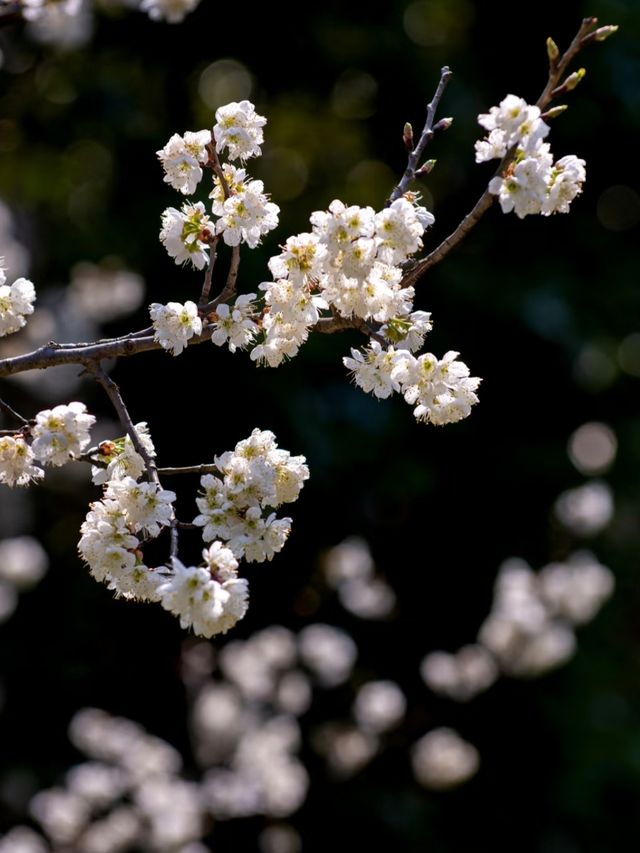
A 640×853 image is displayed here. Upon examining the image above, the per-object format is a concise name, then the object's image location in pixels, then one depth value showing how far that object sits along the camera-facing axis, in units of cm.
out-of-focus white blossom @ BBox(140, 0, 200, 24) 387
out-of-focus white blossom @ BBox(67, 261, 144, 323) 1056
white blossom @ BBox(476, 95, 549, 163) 317
